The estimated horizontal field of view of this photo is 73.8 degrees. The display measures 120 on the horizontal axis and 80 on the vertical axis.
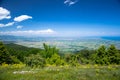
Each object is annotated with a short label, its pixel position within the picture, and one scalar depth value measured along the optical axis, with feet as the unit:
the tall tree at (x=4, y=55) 42.03
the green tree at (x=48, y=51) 51.32
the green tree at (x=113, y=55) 39.07
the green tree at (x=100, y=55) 39.65
